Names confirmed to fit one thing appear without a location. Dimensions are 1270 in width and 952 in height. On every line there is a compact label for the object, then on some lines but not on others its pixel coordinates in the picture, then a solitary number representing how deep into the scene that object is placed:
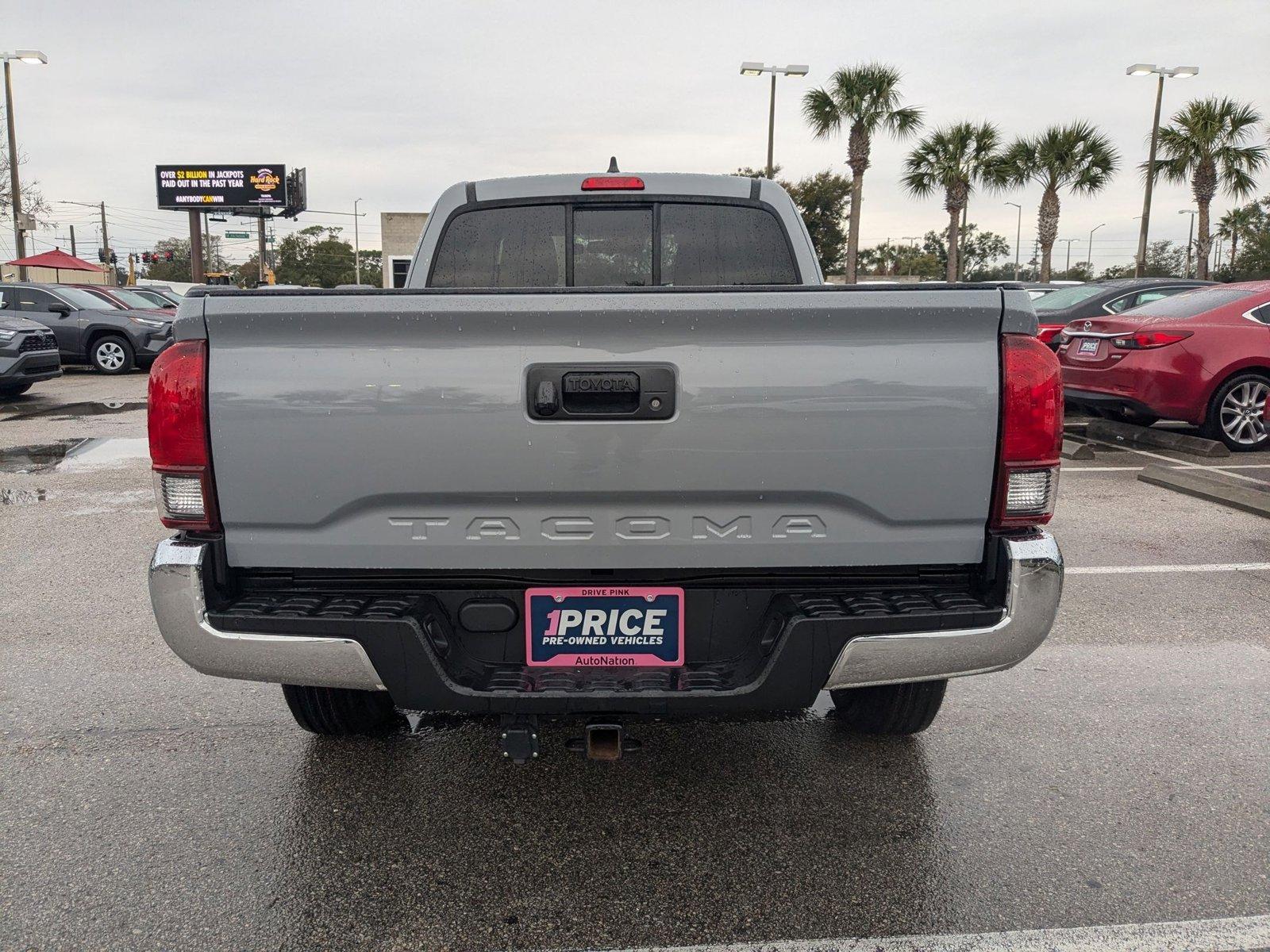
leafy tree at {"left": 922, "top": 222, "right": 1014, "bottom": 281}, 97.41
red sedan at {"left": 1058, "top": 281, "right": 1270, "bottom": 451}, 8.71
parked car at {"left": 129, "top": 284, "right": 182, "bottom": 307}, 20.89
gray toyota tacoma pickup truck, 2.29
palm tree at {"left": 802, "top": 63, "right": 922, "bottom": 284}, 32.28
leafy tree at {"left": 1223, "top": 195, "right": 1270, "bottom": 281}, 51.62
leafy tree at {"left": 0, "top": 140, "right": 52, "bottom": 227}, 28.95
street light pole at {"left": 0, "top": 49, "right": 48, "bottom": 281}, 26.31
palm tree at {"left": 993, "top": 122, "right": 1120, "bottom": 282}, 34.38
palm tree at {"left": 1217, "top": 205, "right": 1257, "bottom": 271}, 64.29
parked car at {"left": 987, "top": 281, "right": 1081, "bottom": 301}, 13.02
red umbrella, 49.81
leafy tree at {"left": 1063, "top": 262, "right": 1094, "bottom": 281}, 81.00
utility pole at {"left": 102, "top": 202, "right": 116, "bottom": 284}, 66.31
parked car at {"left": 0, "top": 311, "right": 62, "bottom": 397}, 12.98
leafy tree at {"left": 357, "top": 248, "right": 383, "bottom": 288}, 105.94
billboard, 52.59
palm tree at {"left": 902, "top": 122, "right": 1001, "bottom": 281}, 36.31
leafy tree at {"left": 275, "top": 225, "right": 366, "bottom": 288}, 94.44
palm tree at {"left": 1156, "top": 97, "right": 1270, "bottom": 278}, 30.31
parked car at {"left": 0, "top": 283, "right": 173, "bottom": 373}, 17.56
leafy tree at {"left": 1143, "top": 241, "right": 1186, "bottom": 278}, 75.89
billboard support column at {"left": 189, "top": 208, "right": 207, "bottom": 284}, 52.84
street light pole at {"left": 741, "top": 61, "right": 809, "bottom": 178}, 27.08
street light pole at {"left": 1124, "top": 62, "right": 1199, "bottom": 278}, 26.38
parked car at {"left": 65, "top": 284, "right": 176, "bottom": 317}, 18.83
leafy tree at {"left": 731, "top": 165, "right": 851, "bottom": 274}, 48.53
